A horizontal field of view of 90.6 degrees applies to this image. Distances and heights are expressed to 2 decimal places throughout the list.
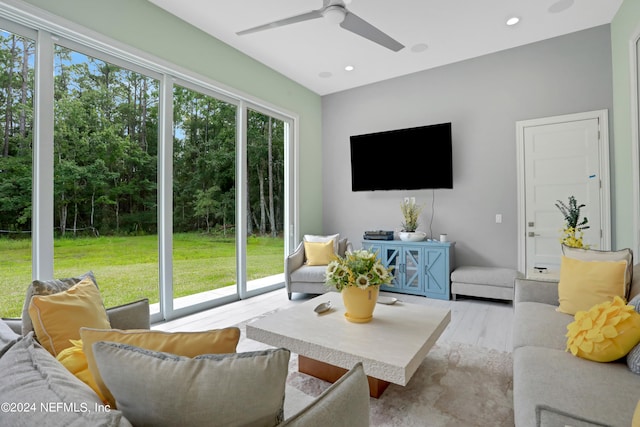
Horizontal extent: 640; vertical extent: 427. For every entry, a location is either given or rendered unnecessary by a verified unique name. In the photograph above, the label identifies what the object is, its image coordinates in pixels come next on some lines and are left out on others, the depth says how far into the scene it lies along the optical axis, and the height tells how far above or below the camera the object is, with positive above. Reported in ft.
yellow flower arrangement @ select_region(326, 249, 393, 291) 6.72 -1.22
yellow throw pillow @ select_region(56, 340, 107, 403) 3.09 -1.53
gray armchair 13.23 -2.57
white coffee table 5.37 -2.39
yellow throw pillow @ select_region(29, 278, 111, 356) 4.35 -1.43
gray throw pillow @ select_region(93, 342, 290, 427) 2.12 -1.17
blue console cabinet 13.51 -2.20
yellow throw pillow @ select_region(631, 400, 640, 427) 2.72 -1.79
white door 11.90 +1.35
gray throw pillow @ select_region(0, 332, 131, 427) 1.82 -1.16
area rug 5.58 -3.55
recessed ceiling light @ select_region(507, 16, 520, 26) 11.09 +6.87
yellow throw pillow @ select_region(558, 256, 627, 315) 6.35 -1.46
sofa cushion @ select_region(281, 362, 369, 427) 2.35 -1.53
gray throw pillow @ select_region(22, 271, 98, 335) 4.62 -1.15
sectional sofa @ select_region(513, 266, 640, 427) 3.47 -2.23
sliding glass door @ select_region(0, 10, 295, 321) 8.05 +1.34
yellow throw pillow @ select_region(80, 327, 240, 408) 2.70 -1.08
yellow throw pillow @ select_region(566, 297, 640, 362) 4.56 -1.76
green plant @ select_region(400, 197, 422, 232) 15.08 +0.10
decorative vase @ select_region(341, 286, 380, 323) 6.81 -1.87
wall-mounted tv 14.53 +2.74
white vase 14.43 -0.95
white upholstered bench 12.32 -2.69
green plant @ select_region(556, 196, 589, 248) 9.22 -0.44
